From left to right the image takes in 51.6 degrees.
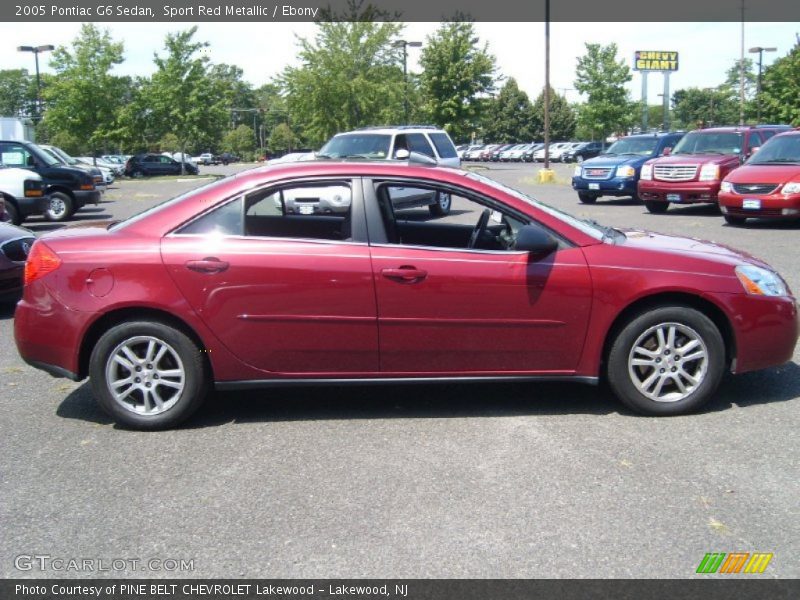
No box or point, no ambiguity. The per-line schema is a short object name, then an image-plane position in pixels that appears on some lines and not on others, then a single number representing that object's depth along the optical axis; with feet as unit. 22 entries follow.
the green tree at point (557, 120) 291.38
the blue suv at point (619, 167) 66.69
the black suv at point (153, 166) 168.23
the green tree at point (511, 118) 291.38
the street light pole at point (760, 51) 188.03
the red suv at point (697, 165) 55.57
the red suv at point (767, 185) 45.24
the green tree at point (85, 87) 142.82
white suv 52.01
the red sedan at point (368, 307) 15.92
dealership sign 209.46
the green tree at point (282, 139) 278.05
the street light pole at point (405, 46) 135.84
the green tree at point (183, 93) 152.05
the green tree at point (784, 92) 109.60
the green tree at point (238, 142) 318.45
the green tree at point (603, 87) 156.04
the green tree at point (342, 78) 127.85
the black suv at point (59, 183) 62.75
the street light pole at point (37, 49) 144.34
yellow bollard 103.18
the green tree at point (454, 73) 162.71
